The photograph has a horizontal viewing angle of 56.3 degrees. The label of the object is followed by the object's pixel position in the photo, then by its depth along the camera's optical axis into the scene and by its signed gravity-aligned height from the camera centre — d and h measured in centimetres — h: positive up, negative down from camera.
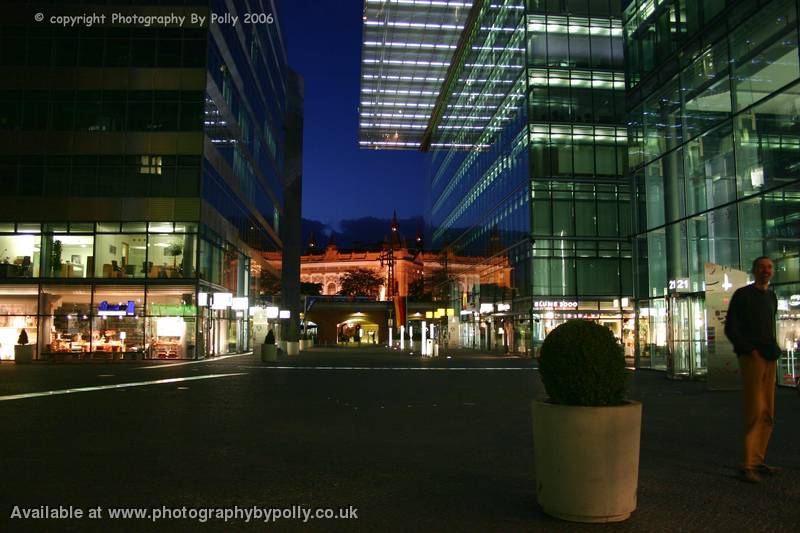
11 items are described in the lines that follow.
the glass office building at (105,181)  3872 +764
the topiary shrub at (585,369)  548 -33
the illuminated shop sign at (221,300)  4094 +151
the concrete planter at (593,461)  538 -99
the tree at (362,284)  16362 +923
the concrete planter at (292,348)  4777 -136
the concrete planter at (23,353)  3578 -114
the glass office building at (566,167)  4666 +999
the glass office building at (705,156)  1925 +500
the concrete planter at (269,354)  3616 -131
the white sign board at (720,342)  1784 -46
